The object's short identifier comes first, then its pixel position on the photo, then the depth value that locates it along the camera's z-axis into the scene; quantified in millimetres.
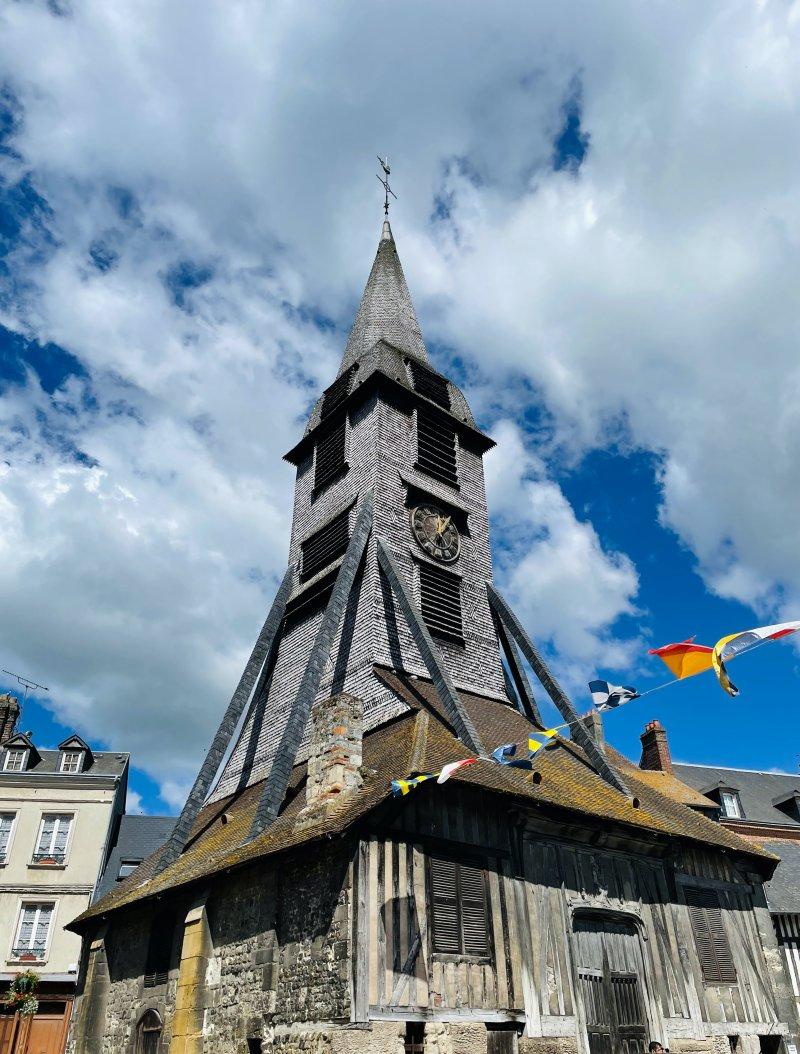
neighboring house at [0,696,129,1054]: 18828
